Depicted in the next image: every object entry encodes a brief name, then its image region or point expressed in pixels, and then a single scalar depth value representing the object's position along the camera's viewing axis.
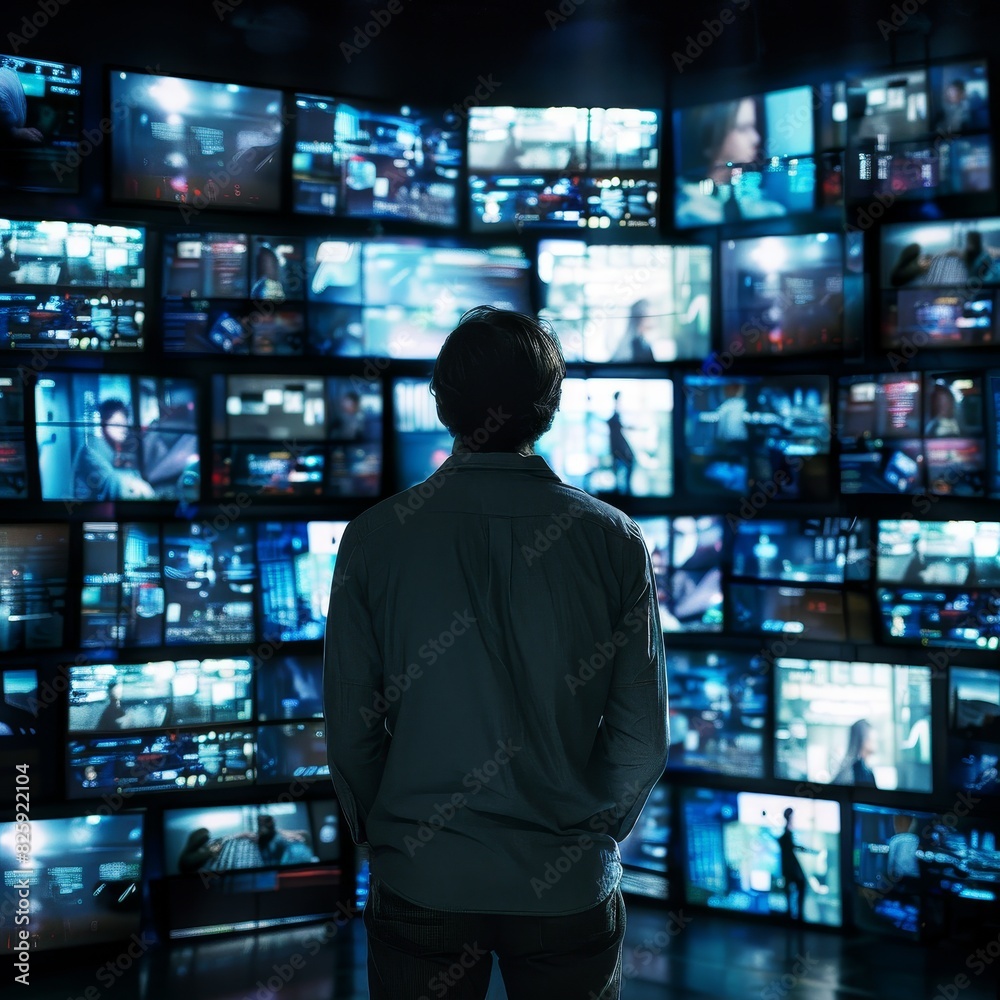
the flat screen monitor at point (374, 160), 3.13
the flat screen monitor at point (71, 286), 2.90
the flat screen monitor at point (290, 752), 3.13
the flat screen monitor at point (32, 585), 2.90
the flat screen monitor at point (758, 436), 3.14
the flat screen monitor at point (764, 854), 3.13
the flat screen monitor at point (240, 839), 3.08
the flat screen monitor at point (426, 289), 3.19
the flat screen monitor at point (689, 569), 3.23
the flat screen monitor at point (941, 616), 2.97
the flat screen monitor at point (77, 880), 2.89
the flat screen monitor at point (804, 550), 3.12
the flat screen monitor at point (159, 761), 2.97
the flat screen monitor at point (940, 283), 2.97
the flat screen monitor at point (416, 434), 3.23
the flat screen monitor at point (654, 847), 3.31
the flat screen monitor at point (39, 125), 2.83
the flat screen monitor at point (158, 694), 2.98
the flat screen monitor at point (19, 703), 2.91
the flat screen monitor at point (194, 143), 2.95
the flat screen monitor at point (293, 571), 3.13
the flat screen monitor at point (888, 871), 3.03
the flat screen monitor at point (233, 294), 3.05
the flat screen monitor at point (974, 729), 2.98
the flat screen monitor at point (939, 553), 2.96
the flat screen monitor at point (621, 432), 3.24
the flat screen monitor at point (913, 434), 2.98
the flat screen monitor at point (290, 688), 3.14
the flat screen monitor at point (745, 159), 3.14
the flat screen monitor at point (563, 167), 3.23
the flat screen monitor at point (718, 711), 3.21
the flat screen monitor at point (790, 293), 3.11
